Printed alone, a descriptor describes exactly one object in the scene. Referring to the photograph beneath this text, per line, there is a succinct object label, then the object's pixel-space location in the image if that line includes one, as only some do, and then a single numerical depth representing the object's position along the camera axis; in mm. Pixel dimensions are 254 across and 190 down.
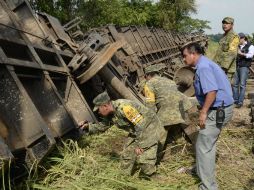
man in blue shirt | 2661
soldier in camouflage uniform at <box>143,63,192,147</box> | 3681
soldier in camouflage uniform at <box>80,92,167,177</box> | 3082
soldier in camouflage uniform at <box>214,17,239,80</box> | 4649
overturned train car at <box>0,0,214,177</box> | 2960
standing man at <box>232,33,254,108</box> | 5851
